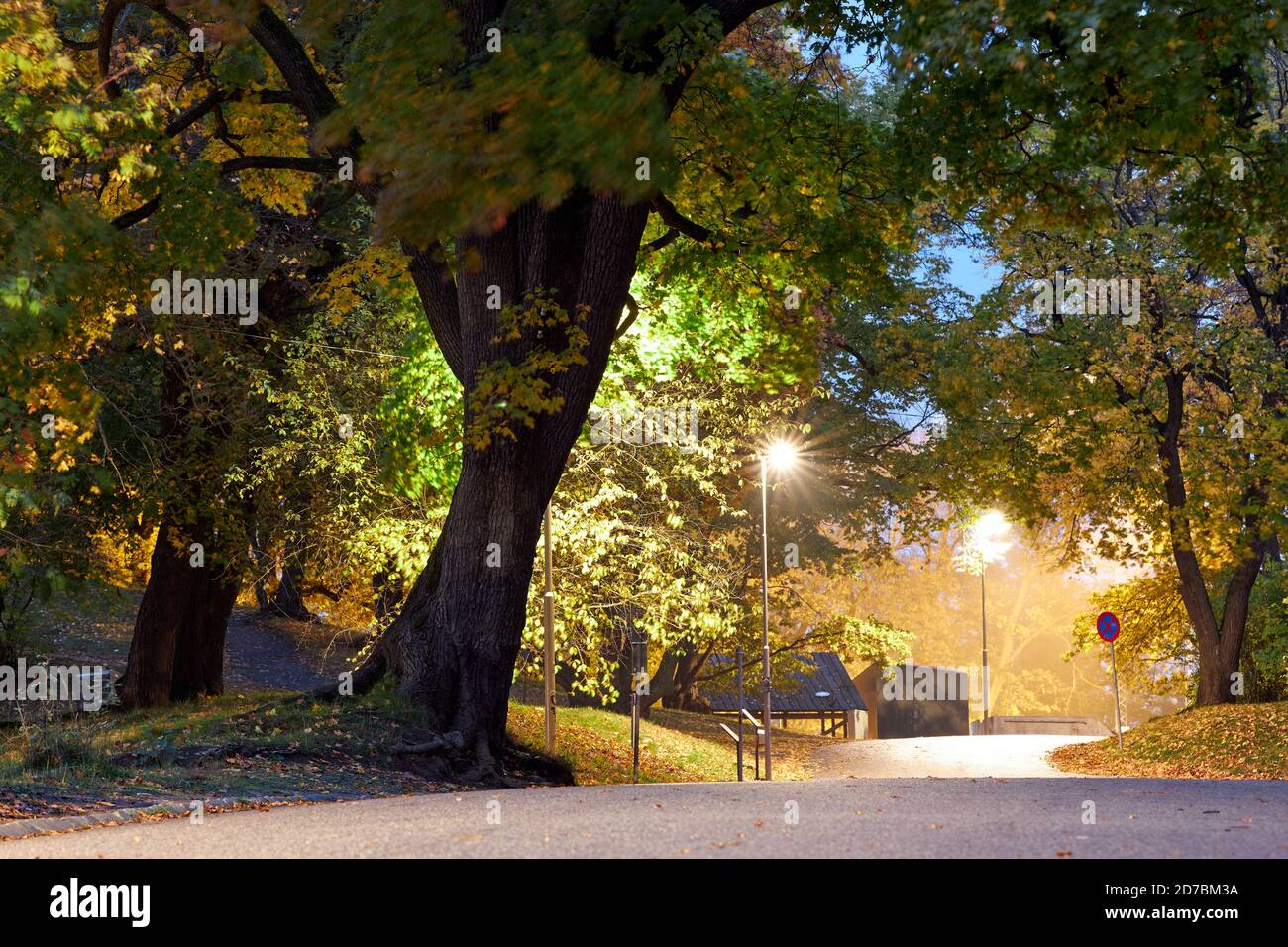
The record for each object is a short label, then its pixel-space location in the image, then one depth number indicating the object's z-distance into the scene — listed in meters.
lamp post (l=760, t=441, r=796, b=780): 27.52
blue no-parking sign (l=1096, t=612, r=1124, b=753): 28.64
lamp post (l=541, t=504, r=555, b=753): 19.78
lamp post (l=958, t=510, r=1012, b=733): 37.03
